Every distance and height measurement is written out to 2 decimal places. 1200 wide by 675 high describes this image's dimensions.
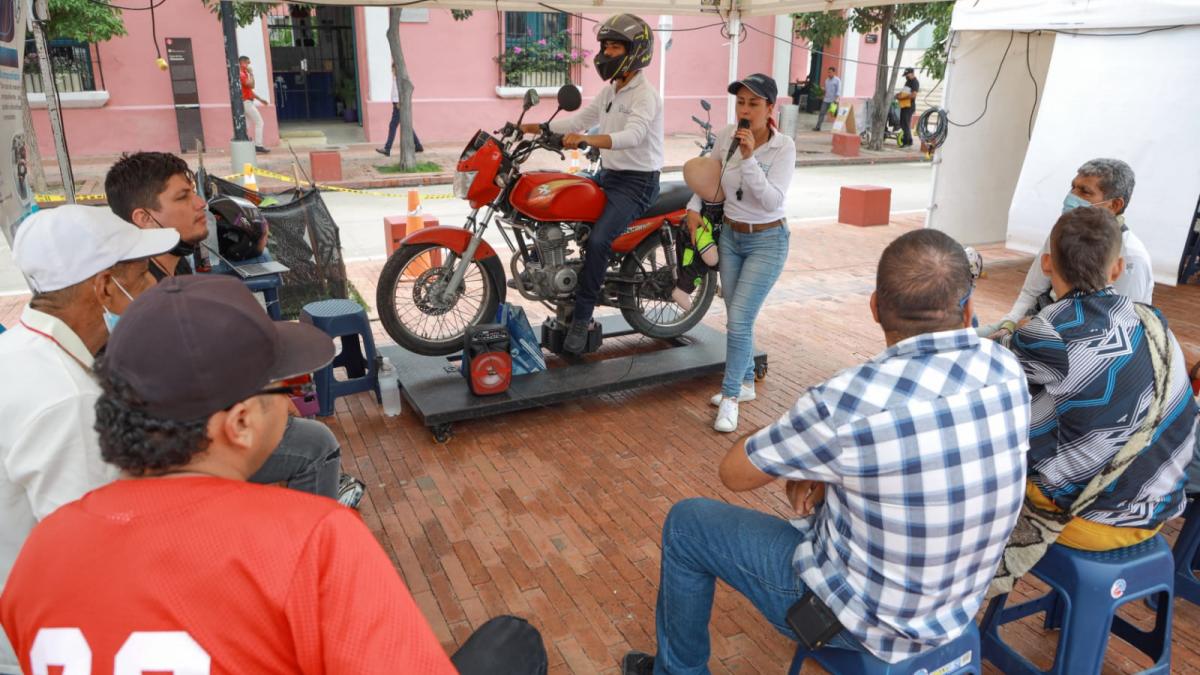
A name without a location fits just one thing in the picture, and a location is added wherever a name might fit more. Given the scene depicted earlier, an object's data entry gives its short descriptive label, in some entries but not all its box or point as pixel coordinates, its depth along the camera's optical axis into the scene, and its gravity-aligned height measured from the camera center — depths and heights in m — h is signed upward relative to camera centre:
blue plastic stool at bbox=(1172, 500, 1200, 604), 2.96 -1.63
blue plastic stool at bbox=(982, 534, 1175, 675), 2.31 -1.36
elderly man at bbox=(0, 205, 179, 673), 1.63 -0.56
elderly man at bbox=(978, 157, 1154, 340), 3.46 -0.60
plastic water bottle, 4.46 -1.58
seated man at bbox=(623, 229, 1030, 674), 1.73 -0.77
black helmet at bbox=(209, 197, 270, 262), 4.33 -0.71
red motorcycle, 4.50 -0.86
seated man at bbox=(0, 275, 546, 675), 1.10 -0.61
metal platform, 4.22 -1.56
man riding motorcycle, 4.36 -0.21
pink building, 14.52 +0.44
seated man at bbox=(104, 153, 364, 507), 2.82 -0.48
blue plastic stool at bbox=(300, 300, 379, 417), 4.23 -1.36
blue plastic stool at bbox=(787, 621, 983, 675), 1.94 -1.33
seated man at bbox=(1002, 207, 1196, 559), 2.25 -0.83
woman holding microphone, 3.96 -0.56
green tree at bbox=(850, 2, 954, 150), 16.03 +1.48
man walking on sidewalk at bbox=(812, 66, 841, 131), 21.28 +0.13
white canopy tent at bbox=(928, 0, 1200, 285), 6.41 -0.08
